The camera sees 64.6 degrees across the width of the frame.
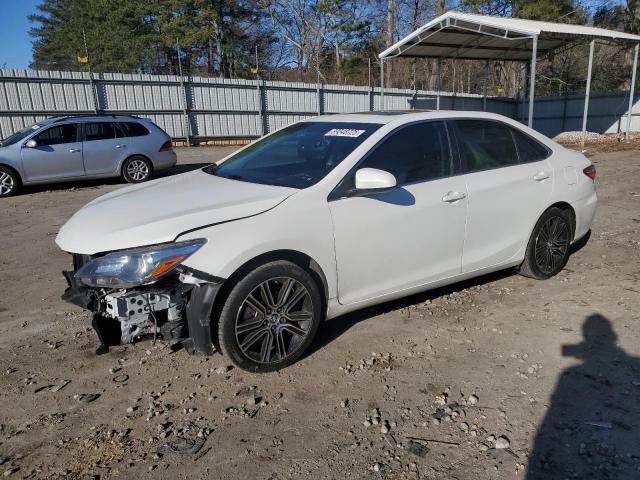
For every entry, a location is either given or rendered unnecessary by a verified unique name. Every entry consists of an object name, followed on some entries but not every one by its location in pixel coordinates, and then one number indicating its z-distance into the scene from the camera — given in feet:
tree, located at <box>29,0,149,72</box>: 101.96
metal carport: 49.08
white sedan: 9.67
